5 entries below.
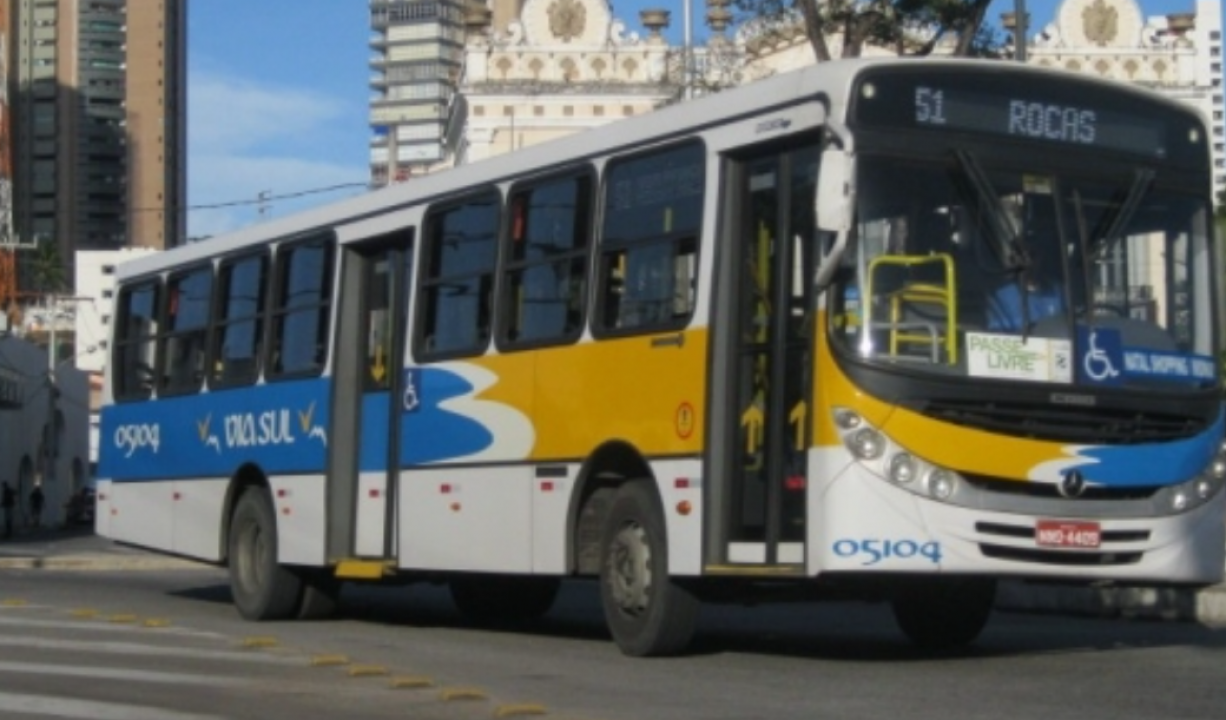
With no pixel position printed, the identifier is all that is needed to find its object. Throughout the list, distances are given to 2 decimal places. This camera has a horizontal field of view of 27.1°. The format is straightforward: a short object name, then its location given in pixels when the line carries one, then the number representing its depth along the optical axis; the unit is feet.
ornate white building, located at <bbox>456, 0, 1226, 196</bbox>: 294.46
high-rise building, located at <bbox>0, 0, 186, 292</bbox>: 450.62
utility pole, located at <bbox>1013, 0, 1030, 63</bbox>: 86.48
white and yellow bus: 44.96
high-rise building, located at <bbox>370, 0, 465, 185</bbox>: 315.10
